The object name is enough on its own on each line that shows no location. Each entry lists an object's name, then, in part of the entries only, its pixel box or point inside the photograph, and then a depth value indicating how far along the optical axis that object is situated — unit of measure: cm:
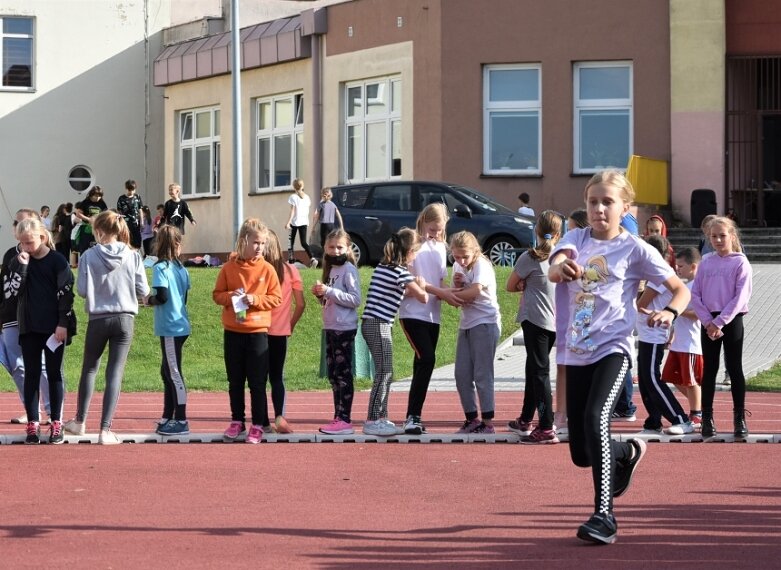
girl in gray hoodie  1232
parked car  2847
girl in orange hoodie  1221
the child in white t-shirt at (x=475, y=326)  1252
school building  3244
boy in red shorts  1318
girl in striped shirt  1248
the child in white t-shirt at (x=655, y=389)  1275
